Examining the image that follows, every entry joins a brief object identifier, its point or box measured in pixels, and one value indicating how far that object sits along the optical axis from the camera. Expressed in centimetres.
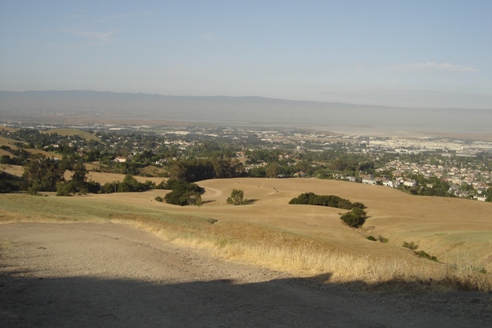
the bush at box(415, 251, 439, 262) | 1957
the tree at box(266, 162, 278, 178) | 8488
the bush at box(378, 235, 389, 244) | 2811
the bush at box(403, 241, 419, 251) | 2433
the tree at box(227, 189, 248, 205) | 4742
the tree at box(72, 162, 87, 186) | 5528
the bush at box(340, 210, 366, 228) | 3366
